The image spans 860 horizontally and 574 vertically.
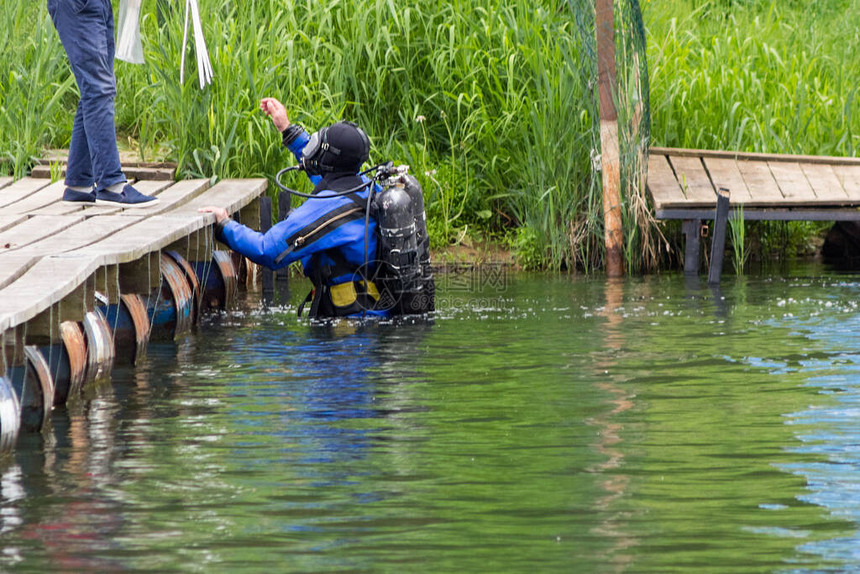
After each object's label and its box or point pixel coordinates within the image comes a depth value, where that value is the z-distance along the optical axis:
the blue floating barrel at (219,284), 20.27
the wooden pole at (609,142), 22.64
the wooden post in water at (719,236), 21.67
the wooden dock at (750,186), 22.27
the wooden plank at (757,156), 24.28
